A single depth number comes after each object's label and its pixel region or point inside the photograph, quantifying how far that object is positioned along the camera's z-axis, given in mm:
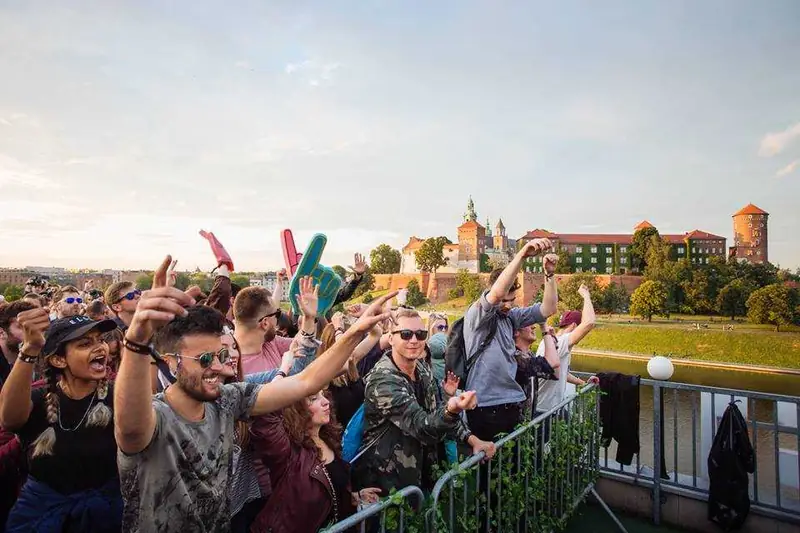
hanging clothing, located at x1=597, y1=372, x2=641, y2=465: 5035
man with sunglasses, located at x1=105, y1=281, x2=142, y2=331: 4066
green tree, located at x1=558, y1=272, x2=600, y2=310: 52078
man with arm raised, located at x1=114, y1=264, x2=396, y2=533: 1546
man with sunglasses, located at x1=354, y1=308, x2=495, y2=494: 2637
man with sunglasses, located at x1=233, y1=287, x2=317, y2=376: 3281
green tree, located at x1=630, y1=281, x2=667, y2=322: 49562
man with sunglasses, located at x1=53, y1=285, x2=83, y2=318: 5172
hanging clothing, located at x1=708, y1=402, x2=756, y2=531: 4230
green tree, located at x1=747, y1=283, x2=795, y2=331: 41031
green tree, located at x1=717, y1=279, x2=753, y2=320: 49969
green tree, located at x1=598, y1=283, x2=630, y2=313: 57781
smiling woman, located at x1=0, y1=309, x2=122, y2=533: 2121
